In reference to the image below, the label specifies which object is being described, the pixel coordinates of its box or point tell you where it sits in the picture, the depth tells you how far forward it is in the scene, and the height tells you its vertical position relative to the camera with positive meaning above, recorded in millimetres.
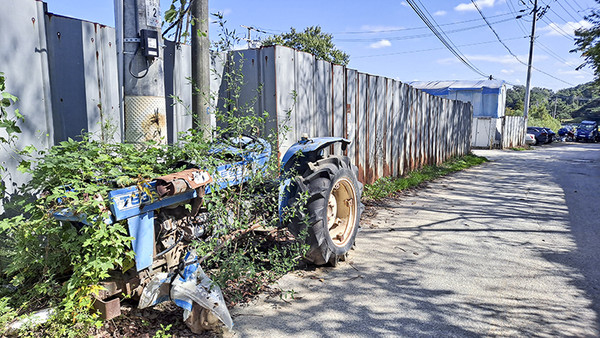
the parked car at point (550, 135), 35375 -648
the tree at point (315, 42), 36750 +7993
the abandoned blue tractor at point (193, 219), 2775 -741
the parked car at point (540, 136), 34594 -701
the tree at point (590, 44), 17328 +3867
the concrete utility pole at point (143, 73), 3326 +472
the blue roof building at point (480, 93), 31969 +2813
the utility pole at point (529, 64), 31219 +5049
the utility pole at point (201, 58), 4602 +811
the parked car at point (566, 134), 41694 -658
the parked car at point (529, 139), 33562 -923
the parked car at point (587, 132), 36375 -394
